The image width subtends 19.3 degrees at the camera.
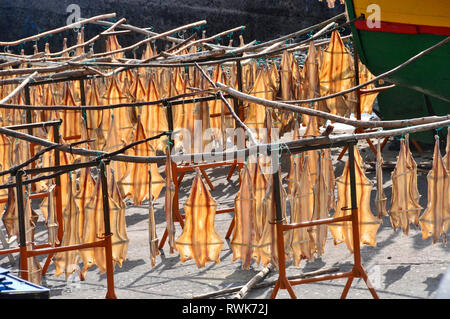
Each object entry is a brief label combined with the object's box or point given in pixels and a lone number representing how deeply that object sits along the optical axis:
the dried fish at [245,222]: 9.51
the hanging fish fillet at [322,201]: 10.01
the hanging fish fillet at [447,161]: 9.76
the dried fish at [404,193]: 10.13
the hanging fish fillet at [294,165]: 10.08
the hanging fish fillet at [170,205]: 9.66
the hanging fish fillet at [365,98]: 16.18
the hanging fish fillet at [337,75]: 15.15
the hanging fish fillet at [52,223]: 9.93
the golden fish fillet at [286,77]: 15.35
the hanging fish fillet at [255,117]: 14.25
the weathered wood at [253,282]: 10.46
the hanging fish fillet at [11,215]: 10.20
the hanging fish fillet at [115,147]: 13.12
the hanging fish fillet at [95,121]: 14.47
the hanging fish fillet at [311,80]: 15.23
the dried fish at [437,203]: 9.85
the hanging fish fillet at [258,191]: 9.70
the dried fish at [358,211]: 10.12
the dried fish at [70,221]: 9.76
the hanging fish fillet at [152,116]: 14.24
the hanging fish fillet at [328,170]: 11.03
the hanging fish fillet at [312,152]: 11.70
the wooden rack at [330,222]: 9.17
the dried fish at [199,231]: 9.68
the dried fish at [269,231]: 9.29
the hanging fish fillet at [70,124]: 14.77
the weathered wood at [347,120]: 9.85
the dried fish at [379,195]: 9.95
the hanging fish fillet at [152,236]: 9.99
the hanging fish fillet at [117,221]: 9.81
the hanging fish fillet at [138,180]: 12.32
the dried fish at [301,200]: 10.02
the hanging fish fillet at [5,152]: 12.46
